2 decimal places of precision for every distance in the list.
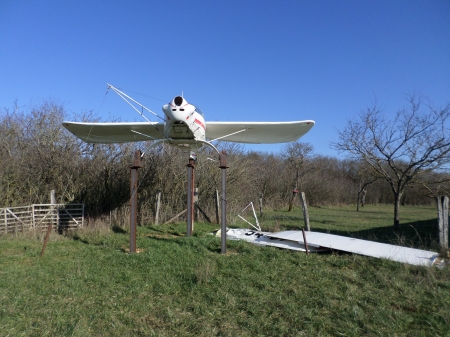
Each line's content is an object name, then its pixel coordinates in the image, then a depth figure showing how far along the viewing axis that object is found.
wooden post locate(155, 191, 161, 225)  14.12
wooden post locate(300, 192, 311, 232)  10.23
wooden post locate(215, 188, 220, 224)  14.95
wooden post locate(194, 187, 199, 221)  15.43
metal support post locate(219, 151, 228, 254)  7.90
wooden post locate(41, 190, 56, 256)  12.25
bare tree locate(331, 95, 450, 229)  13.57
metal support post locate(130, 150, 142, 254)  8.10
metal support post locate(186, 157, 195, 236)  10.70
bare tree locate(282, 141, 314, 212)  34.91
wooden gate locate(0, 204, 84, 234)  11.11
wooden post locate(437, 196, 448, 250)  7.19
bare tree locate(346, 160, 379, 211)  39.81
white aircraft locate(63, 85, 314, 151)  8.38
